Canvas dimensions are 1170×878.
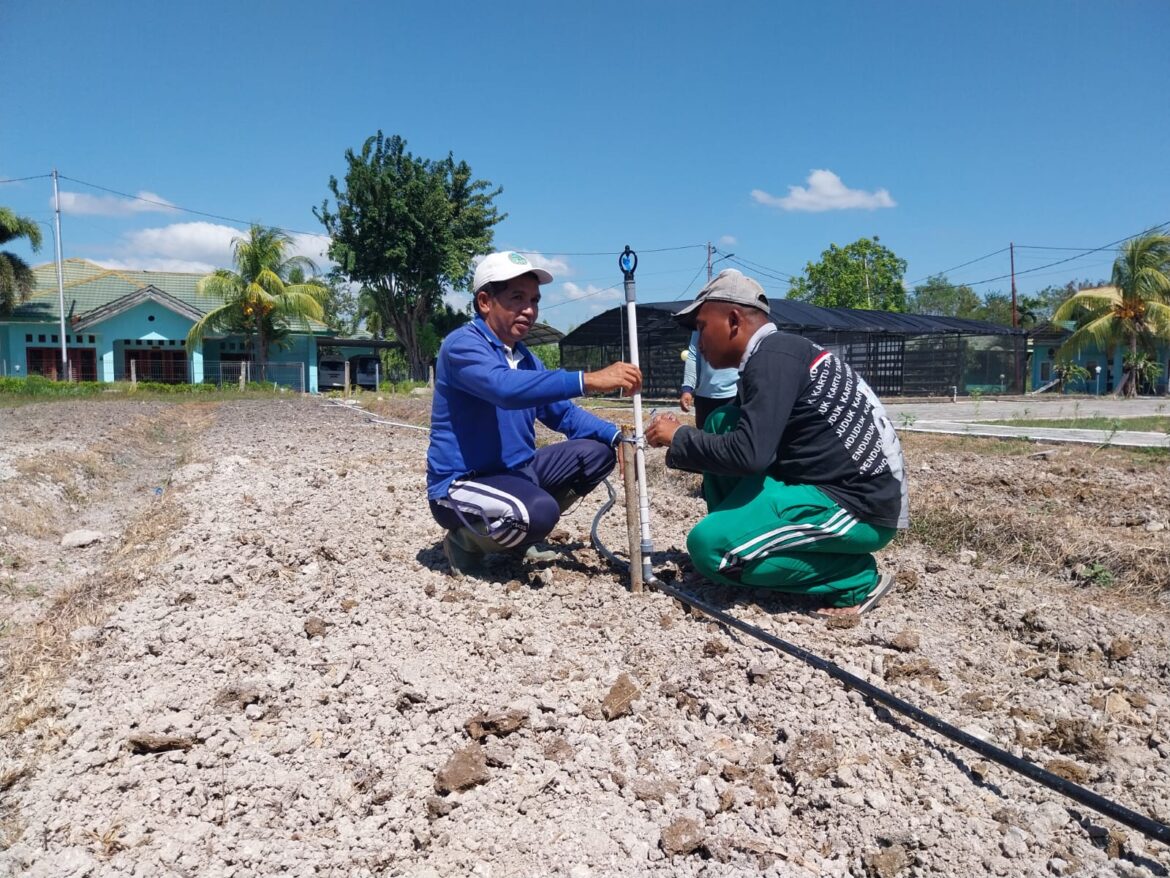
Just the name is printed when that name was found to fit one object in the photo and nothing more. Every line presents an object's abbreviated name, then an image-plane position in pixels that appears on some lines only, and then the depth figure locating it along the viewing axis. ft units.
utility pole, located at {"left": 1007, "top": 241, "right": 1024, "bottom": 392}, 89.56
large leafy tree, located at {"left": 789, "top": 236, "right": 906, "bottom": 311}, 150.10
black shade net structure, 72.79
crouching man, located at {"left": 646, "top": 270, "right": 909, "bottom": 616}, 9.27
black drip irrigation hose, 5.83
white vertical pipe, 11.13
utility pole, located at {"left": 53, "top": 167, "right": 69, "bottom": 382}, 90.48
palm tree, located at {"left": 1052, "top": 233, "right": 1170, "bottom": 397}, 85.71
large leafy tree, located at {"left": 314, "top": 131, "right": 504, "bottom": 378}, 95.76
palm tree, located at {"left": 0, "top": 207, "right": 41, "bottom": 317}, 90.07
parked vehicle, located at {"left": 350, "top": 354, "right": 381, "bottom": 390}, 119.75
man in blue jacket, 10.36
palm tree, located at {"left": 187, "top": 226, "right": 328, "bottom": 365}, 93.15
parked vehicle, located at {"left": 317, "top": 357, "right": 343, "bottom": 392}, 119.03
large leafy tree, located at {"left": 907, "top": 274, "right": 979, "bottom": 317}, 206.49
